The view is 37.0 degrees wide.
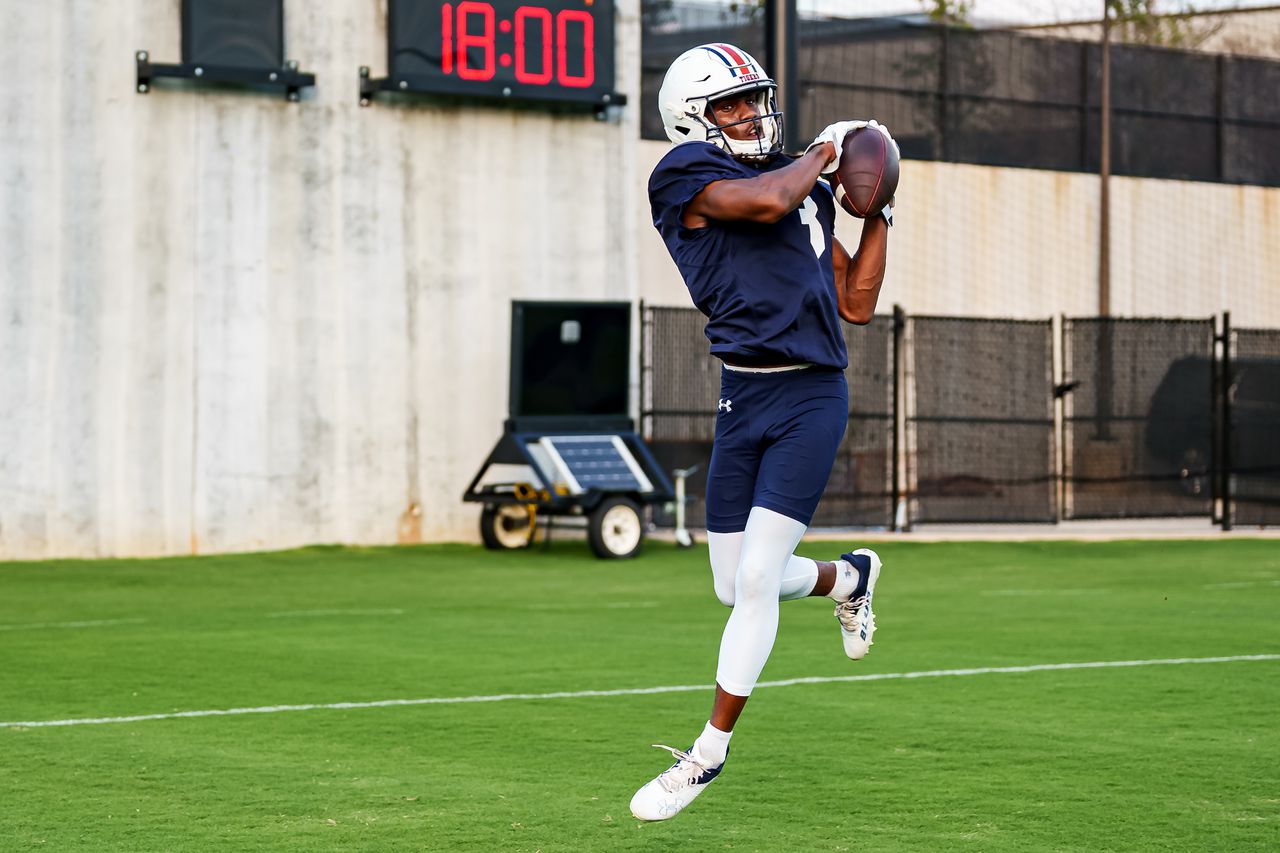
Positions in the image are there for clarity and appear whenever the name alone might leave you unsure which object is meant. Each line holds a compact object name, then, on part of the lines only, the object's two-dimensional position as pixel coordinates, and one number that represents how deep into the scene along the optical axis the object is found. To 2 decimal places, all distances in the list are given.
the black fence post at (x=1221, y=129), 25.66
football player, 5.96
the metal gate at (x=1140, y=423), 21.50
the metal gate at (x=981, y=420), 21.11
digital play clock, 17.95
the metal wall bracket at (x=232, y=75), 16.97
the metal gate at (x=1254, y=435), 21.36
